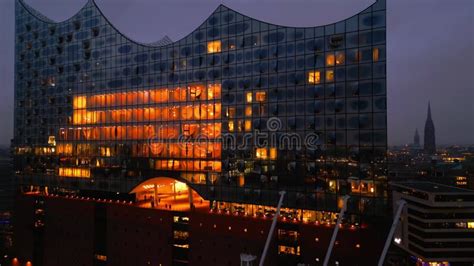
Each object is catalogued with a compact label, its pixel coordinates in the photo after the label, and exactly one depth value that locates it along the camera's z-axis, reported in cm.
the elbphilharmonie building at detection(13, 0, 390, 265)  4222
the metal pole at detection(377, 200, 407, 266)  2653
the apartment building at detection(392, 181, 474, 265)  7844
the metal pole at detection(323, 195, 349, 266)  3259
